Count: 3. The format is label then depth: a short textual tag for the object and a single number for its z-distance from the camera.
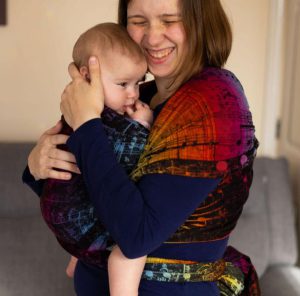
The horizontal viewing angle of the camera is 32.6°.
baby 1.02
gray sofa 2.11
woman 0.93
